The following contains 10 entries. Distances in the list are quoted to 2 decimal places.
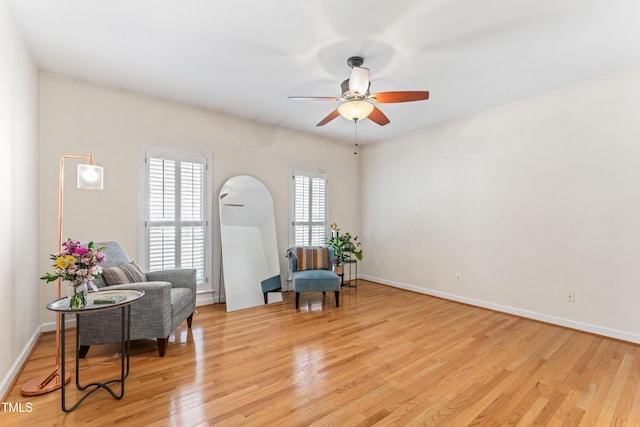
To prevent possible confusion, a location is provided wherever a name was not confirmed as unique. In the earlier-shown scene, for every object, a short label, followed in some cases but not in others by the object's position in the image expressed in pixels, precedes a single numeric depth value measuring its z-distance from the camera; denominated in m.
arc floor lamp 2.08
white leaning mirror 4.21
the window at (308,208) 5.18
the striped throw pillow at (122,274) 2.62
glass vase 1.86
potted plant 5.04
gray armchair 2.51
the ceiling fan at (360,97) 2.69
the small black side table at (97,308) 1.83
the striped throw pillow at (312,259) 4.50
